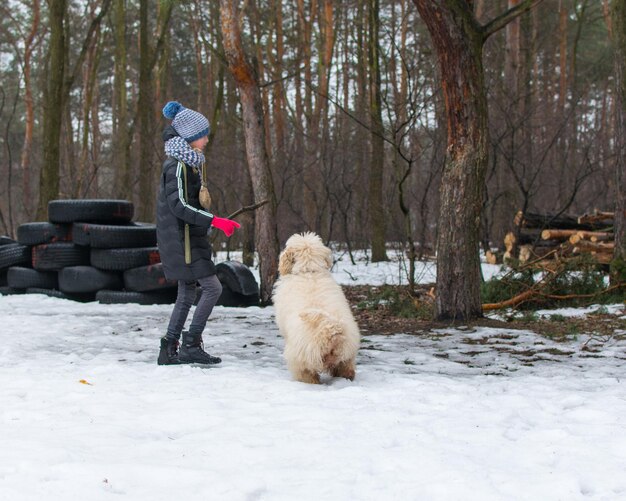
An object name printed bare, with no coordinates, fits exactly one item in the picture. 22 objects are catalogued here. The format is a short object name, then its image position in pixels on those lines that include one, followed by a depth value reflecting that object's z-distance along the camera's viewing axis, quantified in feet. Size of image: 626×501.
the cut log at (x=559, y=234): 42.13
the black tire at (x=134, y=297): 31.84
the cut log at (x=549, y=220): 44.36
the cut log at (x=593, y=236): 40.47
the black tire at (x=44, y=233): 33.81
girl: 17.89
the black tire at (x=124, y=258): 32.00
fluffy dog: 15.65
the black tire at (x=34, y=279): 34.01
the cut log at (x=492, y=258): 51.55
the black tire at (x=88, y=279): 32.40
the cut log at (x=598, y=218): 43.11
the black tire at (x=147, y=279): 31.37
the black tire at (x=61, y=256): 33.06
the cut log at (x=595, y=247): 38.43
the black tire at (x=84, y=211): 33.55
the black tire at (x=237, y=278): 31.35
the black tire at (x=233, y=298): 31.76
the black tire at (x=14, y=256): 34.86
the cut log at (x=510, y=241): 47.90
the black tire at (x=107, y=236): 32.45
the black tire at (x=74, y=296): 32.99
